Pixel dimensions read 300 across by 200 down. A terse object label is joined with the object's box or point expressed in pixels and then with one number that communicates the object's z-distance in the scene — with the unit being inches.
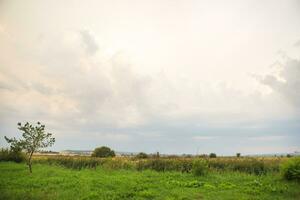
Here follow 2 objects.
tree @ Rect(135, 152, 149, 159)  1803.6
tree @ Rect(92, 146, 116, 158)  1816.8
